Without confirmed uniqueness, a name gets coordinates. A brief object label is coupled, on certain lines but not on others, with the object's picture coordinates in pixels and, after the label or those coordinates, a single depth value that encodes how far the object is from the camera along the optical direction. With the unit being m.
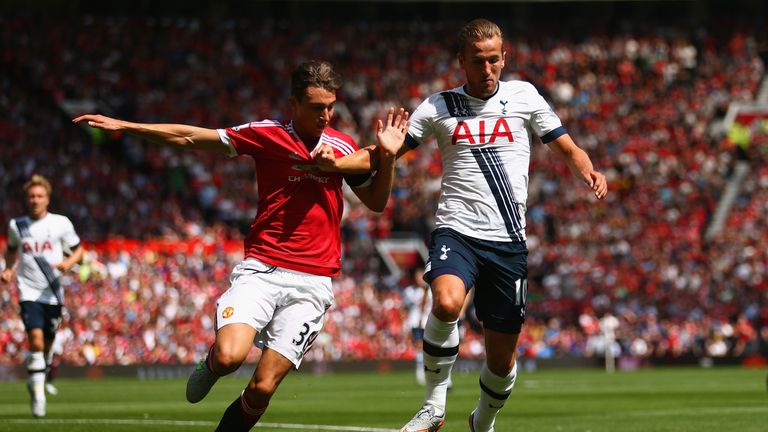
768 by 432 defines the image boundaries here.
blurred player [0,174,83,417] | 31.55
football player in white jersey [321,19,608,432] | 18.52
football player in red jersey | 16.84
